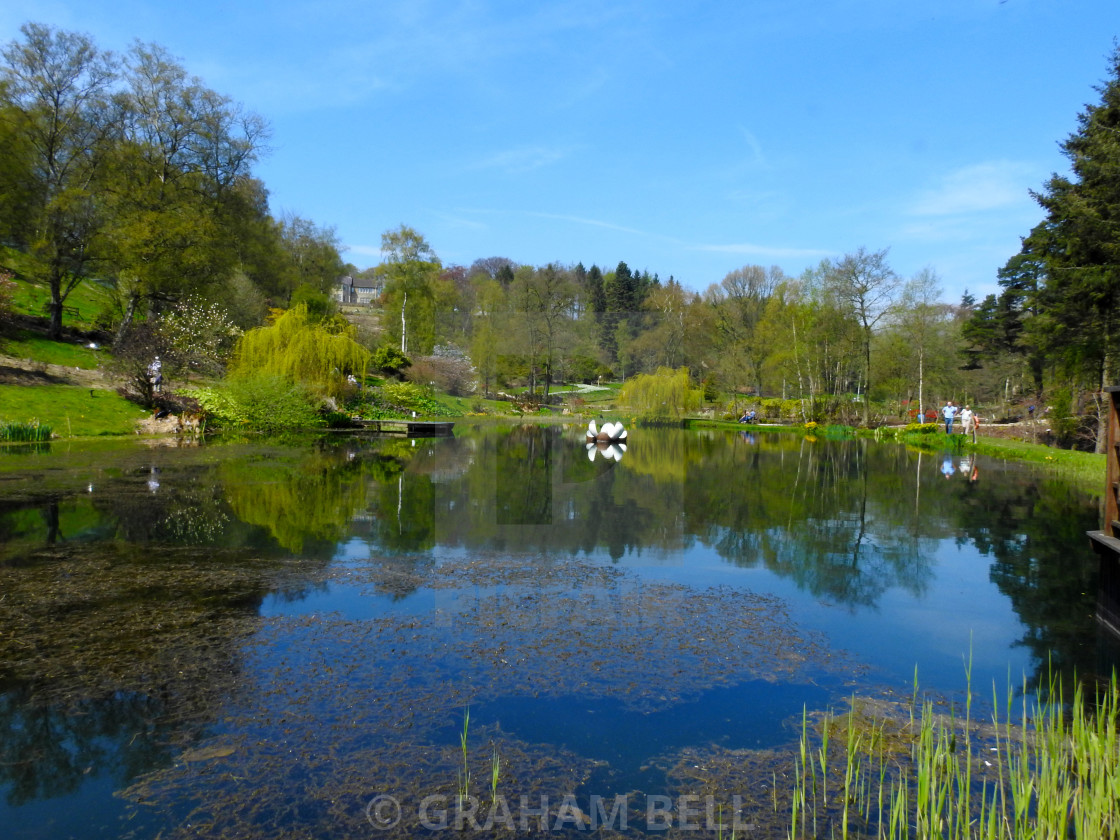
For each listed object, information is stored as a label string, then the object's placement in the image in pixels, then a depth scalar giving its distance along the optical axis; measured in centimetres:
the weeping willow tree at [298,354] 2850
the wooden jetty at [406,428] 3166
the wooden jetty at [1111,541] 645
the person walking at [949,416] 3159
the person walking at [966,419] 3078
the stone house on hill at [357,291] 11881
